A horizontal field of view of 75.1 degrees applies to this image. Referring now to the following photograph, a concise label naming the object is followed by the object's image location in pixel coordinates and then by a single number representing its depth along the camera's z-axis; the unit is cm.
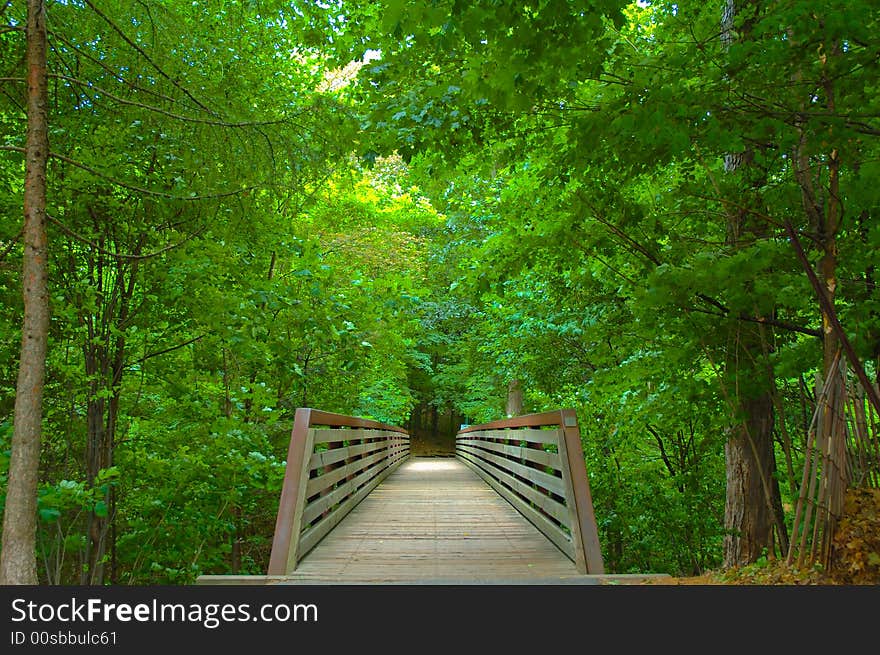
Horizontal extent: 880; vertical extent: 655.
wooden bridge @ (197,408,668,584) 394
